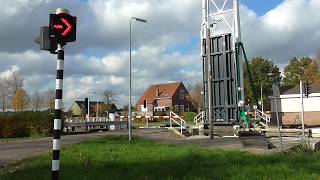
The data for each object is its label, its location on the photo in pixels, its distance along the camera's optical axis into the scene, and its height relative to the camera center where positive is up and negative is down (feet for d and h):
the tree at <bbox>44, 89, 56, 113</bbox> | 171.16 +7.19
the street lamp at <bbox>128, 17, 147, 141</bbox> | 54.45 +17.51
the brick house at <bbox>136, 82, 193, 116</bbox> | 233.03 +9.11
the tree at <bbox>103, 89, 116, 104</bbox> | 202.85 +10.51
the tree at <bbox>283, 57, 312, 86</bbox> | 166.49 +22.79
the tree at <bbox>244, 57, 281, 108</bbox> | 155.27 +20.60
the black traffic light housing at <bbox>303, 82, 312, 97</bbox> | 40.56 +2.87
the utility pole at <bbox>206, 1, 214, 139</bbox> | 56.42 +7.51
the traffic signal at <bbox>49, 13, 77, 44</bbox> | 17.25 +4.98
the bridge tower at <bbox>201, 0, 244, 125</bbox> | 60.93 +7.47
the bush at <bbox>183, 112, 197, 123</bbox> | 134.20 -3.18
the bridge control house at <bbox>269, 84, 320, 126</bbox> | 90.40 +0.05
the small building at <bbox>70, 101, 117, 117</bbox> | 210.29 +2.14
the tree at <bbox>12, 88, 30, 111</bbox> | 155.14 +5.75
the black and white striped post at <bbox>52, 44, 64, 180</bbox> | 17.22 -0.28
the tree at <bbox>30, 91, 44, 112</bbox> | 176.65 +5.44
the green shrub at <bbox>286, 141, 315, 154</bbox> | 32.68 -4.73
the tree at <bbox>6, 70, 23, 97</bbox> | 162.54 +13.91
